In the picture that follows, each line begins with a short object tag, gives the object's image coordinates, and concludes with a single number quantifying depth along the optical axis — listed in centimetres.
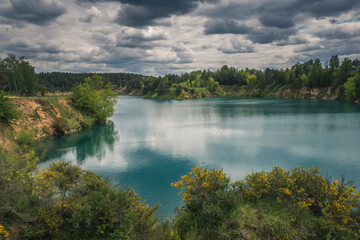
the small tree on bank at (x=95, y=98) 5697
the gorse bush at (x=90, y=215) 1095
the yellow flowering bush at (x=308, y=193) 1166
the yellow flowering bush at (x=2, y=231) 852
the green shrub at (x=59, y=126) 4538
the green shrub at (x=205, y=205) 1250
